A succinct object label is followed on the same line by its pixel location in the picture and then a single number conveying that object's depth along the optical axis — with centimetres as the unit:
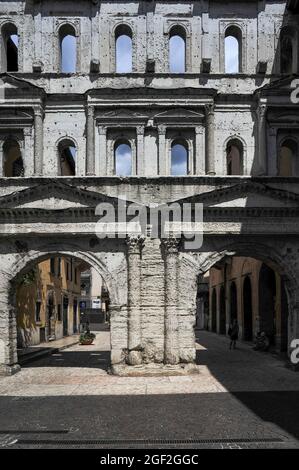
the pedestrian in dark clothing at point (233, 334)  2362
